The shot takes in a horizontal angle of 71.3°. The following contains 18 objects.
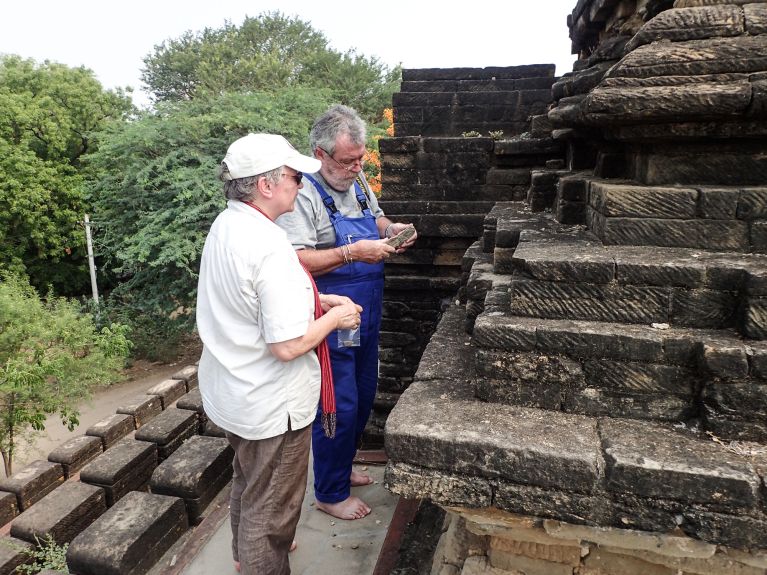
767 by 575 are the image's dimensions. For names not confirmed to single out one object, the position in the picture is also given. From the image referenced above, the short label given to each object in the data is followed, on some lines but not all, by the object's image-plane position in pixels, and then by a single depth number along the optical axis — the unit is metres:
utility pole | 13.68
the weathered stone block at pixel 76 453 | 4.86
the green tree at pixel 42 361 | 7.84
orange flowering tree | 15.44
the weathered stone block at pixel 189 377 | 6.79
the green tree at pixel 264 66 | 23.64
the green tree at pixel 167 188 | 11.59
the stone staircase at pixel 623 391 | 1.34
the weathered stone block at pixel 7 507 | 4.19
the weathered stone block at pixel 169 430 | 4.41
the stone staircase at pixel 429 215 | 3.96
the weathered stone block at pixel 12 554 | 3.34
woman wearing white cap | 1.86
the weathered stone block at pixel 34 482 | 4.39
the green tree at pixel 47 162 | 14.92
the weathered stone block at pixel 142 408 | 5.71
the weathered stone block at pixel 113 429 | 5.32
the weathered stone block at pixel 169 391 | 6.14
